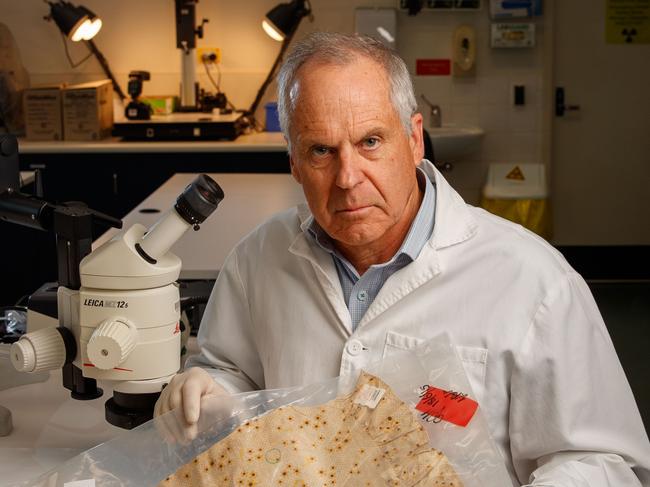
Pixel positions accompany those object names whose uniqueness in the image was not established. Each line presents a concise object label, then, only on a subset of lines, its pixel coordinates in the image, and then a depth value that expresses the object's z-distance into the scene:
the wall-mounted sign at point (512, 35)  5.54
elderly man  1.42
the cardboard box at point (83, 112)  5.21
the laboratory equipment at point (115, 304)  1.38
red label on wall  5.64
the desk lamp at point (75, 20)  5.05
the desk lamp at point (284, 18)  5.20
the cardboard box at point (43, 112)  5.21
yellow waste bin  5.30
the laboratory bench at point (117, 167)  5.04
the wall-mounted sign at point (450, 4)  5.52
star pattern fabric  1.22
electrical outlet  5.62
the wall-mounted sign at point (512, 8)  5.47
